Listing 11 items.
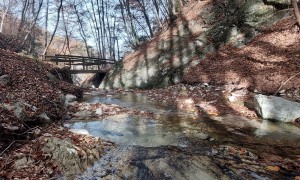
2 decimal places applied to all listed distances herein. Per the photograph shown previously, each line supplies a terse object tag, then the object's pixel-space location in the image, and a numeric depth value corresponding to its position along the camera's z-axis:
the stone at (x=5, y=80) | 5.00
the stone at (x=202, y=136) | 4.29
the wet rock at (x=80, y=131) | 3.99
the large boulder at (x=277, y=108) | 5.49
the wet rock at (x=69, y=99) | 6.51
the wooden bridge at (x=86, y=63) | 13.87
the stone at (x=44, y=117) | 4.34
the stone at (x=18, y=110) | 3.85
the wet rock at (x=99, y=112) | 5.91
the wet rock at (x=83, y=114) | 5.57
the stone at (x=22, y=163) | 2.74
